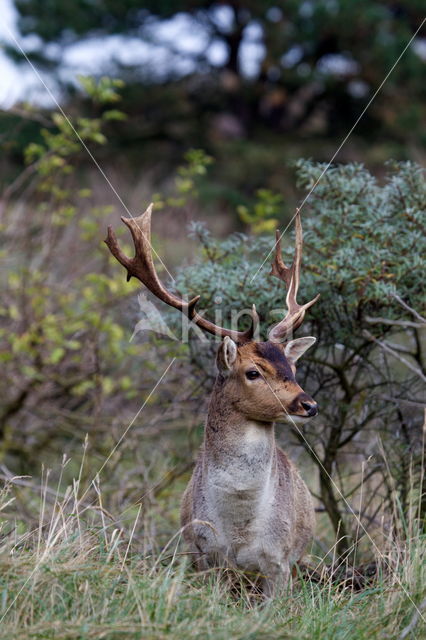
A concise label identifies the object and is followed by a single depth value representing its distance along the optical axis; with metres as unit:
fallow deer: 9.12
